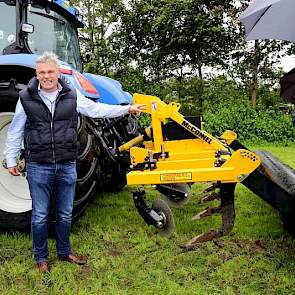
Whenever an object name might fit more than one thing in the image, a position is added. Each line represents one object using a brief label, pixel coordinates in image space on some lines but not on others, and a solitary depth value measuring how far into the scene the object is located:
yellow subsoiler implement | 2.63
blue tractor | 2.95
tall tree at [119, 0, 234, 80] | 10.29
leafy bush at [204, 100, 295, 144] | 9.20
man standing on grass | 2.45
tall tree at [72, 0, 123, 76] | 10.90
